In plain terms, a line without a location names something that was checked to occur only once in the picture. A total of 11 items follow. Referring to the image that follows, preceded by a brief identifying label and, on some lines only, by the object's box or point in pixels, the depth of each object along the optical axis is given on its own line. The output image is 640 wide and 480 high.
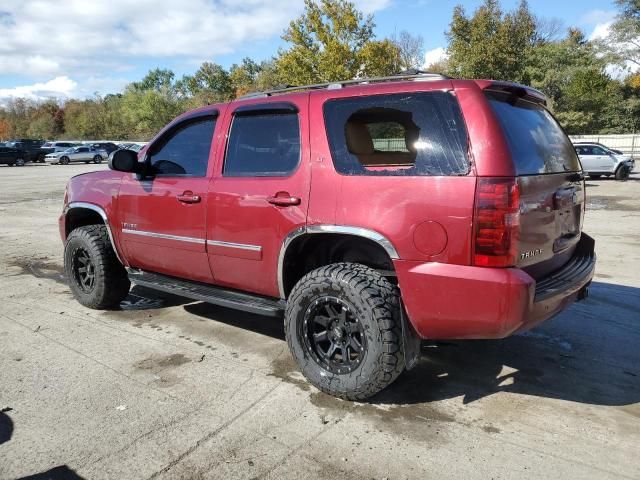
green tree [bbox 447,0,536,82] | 34.75
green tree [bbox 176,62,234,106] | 72.44
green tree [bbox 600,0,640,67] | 42.47
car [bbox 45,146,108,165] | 38.19
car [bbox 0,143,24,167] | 35.75
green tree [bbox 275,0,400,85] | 37.53
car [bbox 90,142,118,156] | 41.20
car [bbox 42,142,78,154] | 40.16
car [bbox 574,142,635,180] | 21.00
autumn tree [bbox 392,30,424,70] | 51.04
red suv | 2.77
